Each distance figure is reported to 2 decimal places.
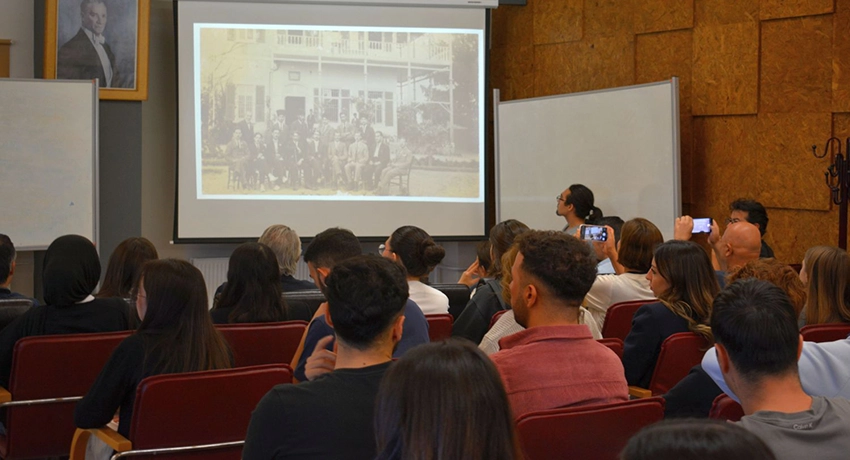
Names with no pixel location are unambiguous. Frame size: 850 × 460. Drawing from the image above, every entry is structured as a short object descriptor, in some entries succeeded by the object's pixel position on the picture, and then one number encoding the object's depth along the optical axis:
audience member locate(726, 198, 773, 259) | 5.02
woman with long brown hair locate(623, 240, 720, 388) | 2.97
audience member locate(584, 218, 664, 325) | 3.73
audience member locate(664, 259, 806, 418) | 2.37
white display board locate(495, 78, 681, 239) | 6.06
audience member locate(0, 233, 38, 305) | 3.60
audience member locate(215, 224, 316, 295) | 4.12
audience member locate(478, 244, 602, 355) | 2.63
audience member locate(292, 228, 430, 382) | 1.98
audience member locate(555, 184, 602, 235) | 6.25
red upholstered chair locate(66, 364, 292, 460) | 2.27
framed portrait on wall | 6.54
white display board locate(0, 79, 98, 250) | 6.04
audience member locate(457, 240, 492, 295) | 4.30
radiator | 7.24
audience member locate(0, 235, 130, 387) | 3.05
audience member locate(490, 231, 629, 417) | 1.98
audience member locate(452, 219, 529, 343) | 3.36
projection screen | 6.91
